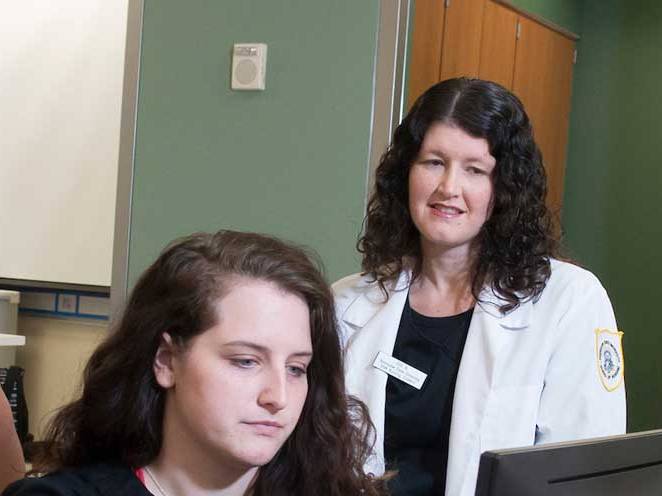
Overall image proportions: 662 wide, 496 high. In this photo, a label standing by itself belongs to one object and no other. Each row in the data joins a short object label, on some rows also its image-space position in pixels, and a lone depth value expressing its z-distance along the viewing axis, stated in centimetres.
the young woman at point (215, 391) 202
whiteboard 432
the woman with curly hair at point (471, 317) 258
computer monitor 169
